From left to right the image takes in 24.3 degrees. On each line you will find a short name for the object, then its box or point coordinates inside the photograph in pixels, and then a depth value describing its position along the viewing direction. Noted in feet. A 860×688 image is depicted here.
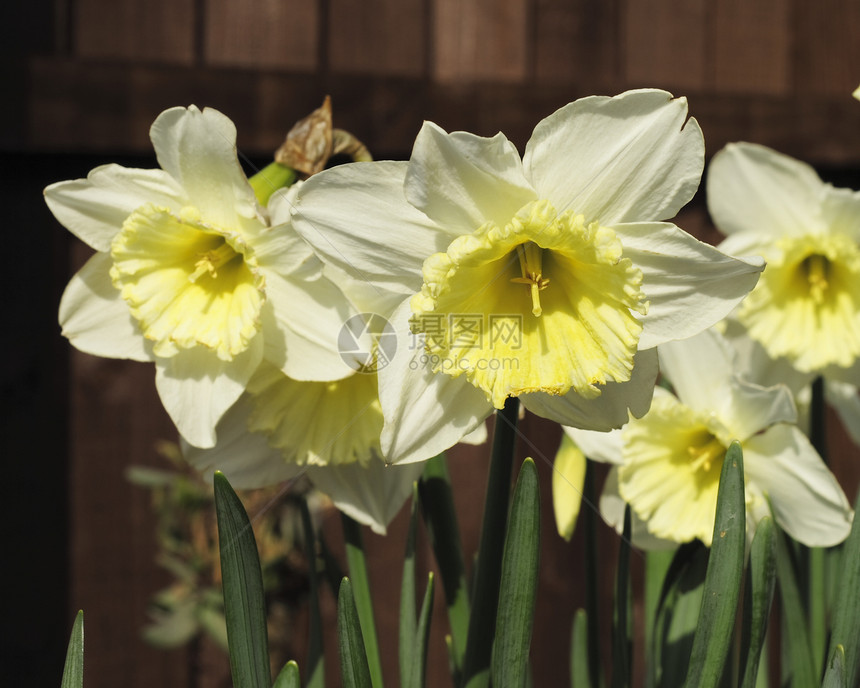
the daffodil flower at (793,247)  1.89
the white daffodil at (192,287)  1.60
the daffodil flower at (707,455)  1.71
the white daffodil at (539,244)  1.50
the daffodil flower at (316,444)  1.65
